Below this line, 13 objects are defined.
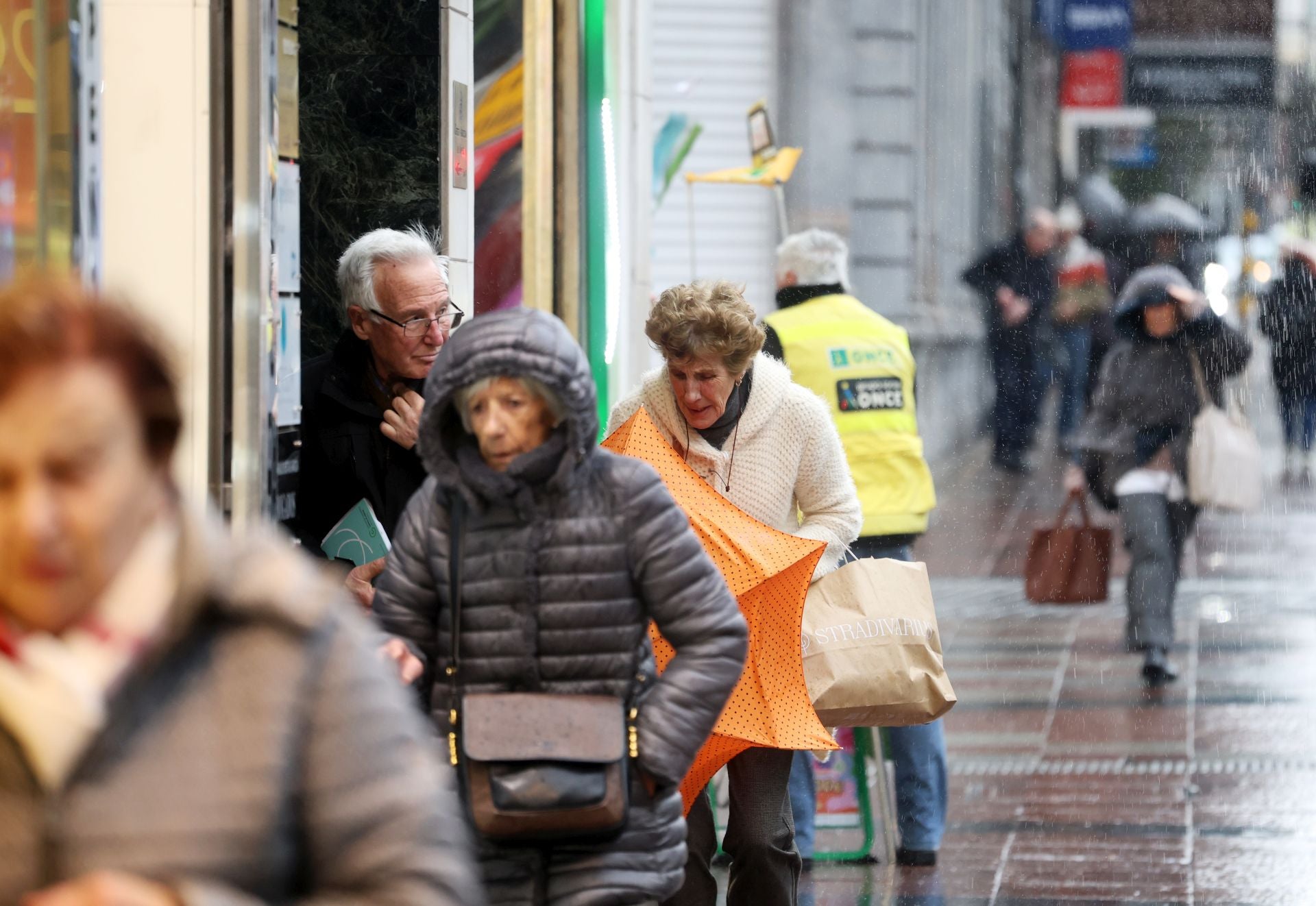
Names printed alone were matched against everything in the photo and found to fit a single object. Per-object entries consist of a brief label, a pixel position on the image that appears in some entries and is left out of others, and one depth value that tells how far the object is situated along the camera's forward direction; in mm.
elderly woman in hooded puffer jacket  7426
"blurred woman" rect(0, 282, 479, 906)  3527
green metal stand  13437
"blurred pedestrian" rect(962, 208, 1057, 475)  39219
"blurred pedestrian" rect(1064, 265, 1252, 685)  20000
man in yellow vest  14562
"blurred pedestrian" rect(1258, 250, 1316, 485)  39906
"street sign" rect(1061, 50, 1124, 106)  59875
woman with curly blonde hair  10031
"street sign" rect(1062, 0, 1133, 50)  57719
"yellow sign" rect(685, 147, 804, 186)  20516
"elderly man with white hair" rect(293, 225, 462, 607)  9758
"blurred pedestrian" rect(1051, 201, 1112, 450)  40687
